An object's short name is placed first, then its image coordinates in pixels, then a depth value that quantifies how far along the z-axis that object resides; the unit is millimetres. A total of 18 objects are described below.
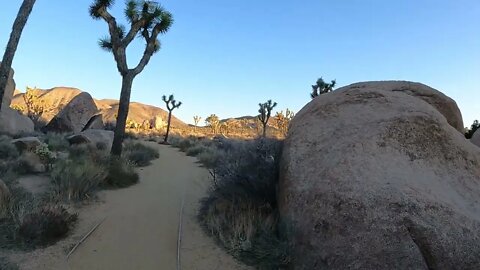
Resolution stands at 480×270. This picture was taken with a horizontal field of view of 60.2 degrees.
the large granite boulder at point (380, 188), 4934
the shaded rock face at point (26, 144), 15264
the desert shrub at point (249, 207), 6837
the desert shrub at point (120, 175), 12352
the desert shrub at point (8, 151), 14148
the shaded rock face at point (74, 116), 31562
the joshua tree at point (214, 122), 65062
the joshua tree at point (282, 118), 43938
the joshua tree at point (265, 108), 36156
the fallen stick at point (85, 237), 7110
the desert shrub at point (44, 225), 7309
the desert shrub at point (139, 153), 18391
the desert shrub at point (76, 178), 9945
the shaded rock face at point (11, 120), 24388
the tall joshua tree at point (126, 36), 15422
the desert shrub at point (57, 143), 17947
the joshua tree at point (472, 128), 20772
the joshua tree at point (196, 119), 73225
